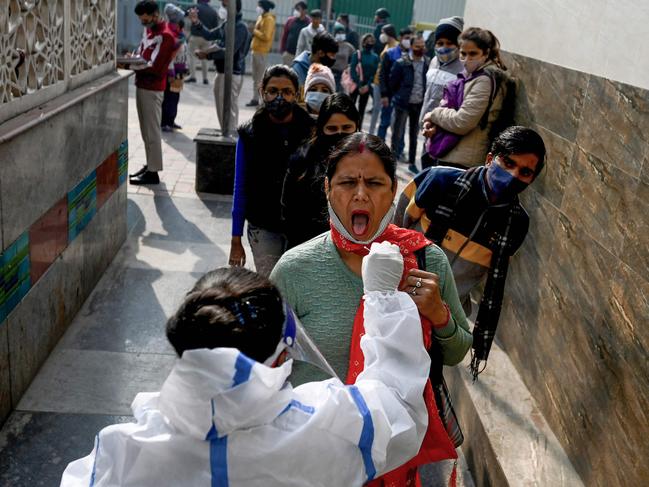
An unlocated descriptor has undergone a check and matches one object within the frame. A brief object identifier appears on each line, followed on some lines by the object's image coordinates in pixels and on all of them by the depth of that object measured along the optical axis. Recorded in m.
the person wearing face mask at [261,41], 14.63
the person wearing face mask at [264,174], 4.16
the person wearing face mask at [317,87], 5.40
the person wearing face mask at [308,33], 12.67
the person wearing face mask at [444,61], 6.68
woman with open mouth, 2.18
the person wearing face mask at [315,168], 3.77
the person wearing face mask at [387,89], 10.38
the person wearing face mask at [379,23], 16.30
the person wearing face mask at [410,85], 10.12
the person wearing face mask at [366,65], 12.12
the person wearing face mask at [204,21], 15.43
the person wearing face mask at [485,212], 3.34
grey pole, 8.44
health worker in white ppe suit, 1.42
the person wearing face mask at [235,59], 10.71
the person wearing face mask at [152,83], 8.32
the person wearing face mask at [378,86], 11.82
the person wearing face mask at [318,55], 6.68
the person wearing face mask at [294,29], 14.77
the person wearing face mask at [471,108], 5.12
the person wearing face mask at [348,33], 16.12
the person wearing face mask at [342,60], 12.34
